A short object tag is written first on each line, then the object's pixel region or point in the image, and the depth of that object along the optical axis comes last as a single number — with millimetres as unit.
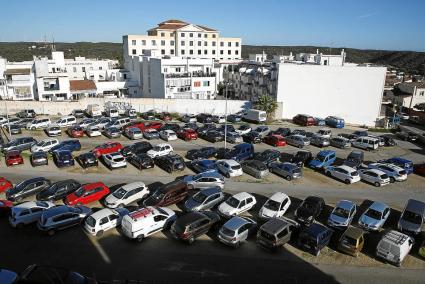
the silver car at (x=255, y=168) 29484
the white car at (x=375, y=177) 28359
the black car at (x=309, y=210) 21922
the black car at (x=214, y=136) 39625
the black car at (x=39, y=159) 31734
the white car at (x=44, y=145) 35094
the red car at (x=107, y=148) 34153
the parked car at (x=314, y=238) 18672
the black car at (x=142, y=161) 31266
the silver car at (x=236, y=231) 19266
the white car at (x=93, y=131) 41062
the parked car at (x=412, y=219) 20719
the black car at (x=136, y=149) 33762
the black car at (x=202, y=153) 33906
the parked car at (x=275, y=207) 22234
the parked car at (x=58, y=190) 24766
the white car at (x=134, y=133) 40344
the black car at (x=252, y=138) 39428
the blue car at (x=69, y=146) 35375
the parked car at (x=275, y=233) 18781
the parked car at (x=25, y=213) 21172
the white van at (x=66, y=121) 44969
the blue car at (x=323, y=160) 31797
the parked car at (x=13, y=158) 31859
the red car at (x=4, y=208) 22688
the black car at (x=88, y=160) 31284
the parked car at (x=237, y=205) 22594
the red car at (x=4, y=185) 26562
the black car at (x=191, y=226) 19567
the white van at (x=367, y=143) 38634
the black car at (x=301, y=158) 32438
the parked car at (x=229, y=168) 29438
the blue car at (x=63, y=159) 31516
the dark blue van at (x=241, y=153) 32781
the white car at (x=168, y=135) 40031
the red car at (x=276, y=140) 38781
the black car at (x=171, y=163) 30688
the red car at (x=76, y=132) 40969
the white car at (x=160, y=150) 33688
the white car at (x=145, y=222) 19797
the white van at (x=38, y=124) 44022
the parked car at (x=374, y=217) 21250
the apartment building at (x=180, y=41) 100938
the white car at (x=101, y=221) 20438
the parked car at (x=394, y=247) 17906
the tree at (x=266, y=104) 55625
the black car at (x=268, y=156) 32094
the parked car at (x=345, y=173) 28695
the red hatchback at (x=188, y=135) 40125
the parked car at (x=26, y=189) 25016
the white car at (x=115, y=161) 31094
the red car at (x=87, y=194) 24266
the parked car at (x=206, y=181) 26938
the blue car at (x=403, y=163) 31542
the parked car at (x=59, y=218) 20516
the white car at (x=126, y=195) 24016
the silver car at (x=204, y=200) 23188
